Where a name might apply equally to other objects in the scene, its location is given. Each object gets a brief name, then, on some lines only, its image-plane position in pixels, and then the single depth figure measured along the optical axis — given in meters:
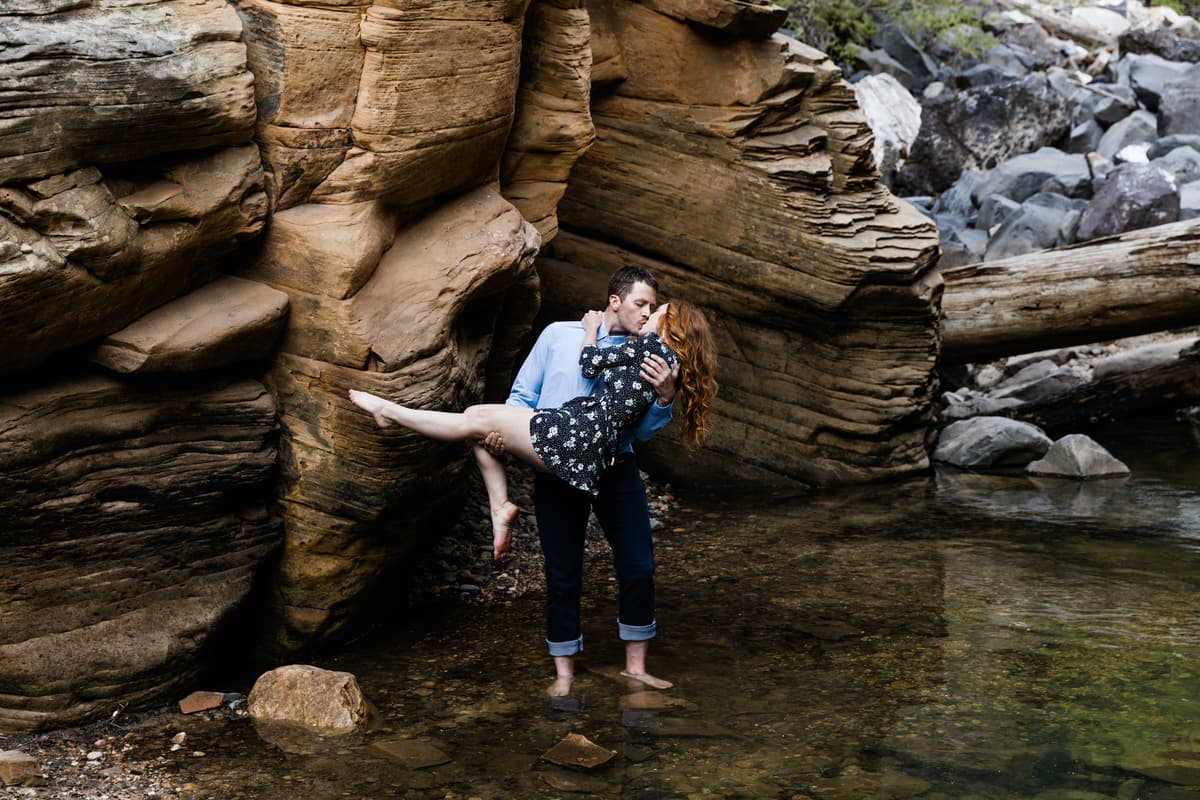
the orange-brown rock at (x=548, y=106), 7.32
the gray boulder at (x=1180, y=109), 18.08
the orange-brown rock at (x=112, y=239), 4.90
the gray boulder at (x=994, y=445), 10.54
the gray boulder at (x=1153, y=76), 19.09
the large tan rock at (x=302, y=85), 5.70
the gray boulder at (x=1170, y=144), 17.02
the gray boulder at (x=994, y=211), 15.48
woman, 5.53
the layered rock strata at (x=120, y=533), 5.33
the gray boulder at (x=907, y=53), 20.31
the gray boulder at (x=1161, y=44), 21.47
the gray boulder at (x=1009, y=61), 21.33
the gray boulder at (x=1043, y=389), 11.71
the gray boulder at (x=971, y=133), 17.84
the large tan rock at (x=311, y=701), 5.38
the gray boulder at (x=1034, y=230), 14.44
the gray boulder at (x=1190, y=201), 14.35
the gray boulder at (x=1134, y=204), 13.83
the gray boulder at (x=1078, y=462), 10.19
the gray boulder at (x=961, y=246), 13.94
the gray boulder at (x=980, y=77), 19.59
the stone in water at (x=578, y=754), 4.98
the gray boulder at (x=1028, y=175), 16.22
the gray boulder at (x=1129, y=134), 17.75
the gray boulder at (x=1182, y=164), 15.93
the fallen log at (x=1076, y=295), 10.30
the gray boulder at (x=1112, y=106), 18.83
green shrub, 18.05
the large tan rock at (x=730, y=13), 8.84
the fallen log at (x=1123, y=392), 11.59
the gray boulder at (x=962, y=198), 16.62
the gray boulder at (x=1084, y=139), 18.23
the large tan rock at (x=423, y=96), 5.96
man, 5.80
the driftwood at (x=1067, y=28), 24.00
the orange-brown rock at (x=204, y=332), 5.43
